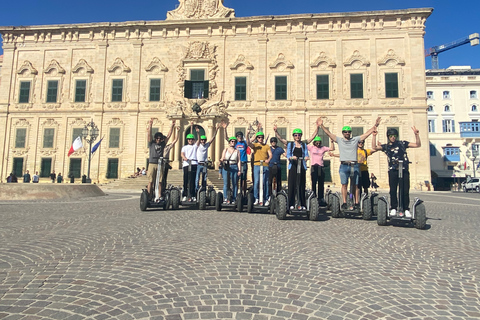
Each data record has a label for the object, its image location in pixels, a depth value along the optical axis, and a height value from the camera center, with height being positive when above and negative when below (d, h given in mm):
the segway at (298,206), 6910 -424
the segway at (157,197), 8461 -371
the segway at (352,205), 7152 -418
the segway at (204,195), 8758 -300
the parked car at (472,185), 32594 +441
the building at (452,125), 43312 +9087
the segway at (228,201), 8359 -441
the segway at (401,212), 6055 -472
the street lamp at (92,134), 23180 +3500
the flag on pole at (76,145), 23214 +2689
